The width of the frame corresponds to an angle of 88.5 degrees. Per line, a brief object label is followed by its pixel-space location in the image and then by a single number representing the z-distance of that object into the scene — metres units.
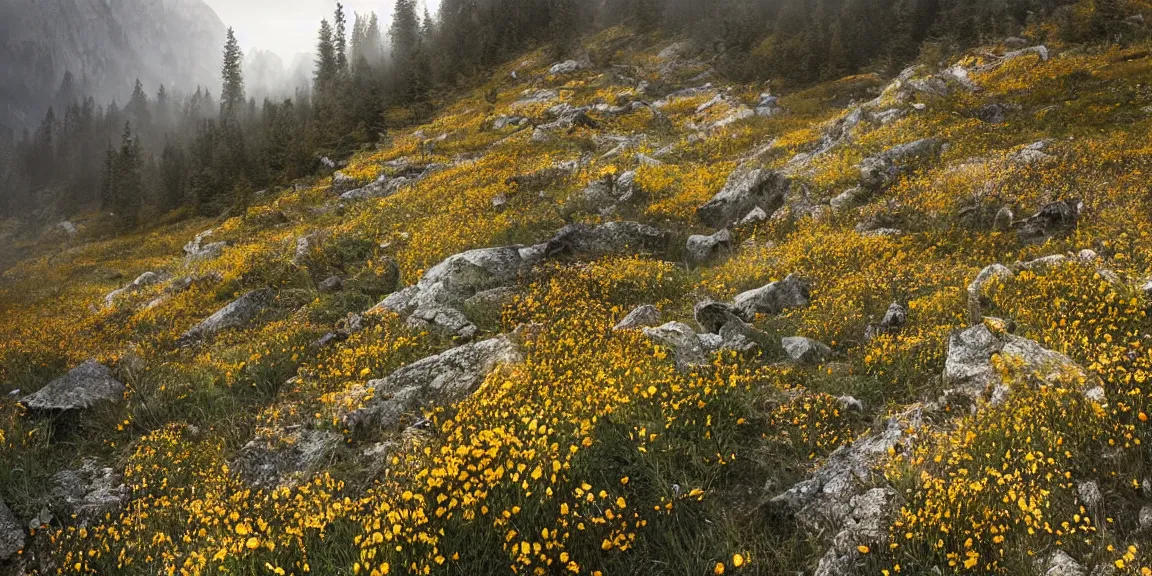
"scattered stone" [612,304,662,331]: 9.36
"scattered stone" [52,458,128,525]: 6.55
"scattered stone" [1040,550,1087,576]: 3.95
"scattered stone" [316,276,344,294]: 14.10
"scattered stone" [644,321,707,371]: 7.80
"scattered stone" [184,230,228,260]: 22.48
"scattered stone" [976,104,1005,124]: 19.41
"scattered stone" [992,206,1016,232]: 11.36
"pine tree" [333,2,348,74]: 87.94
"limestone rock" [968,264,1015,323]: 7.87
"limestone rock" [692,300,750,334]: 9.38
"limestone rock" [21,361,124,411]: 8.35
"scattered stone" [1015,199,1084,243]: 10.60
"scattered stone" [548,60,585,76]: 55.97
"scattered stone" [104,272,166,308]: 18.41
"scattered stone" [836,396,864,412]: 6.70
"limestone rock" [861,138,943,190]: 15.83
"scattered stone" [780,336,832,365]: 8.11
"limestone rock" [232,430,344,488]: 6.81
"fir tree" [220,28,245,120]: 96.84
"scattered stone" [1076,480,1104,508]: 4.40
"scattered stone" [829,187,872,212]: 14.82
